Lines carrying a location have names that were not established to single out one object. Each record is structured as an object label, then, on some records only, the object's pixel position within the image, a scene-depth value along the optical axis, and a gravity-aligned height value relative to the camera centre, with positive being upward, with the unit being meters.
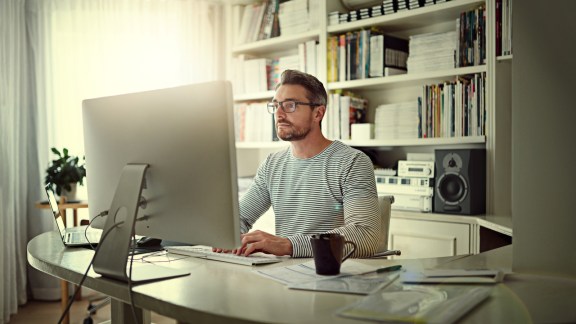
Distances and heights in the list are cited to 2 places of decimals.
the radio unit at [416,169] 3.18 -0.17
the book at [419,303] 1.01 -0.31
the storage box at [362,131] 3.55 +0.05
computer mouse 1.81 -0.31
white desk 1.04 -0.32
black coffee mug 1.36 -0.27
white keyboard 1.54 -0.32
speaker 3.02 -0.23
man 2.16 -0.13
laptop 1.84 -0.31
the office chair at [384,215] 2.21 -0.30
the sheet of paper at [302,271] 1.33 -0.32
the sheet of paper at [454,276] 1.28 -0.32
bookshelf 3.01 +0.34
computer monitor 1.28 -0.03
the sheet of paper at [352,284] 1.22 -0.32
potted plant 3.60 -0.18
